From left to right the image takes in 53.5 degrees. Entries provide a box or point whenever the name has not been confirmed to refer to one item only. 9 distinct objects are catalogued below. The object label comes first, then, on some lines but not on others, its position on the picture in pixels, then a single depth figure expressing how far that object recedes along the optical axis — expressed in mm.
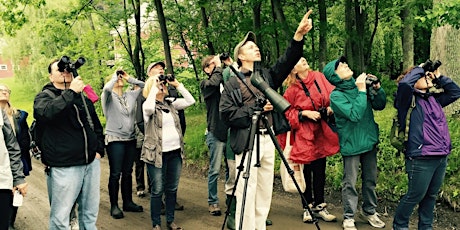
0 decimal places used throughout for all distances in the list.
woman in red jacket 5535
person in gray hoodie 6223
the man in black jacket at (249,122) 4527
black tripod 3922
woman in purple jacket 4574
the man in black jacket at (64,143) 4117
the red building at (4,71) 56562
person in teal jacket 5121
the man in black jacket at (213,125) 5891
